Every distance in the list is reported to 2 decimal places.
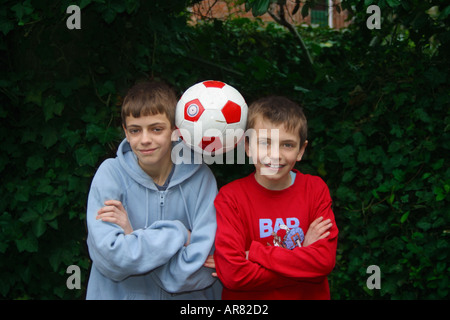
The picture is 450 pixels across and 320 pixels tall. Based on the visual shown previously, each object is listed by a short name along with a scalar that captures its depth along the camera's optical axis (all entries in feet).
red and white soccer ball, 7.66
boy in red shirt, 7.50
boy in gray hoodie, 7.57
